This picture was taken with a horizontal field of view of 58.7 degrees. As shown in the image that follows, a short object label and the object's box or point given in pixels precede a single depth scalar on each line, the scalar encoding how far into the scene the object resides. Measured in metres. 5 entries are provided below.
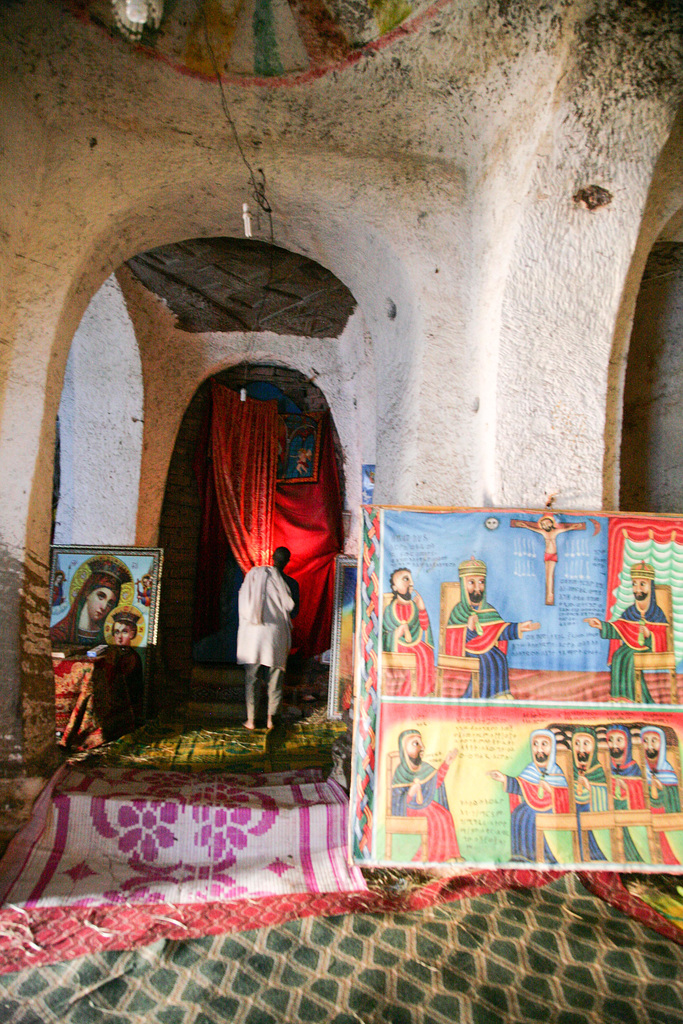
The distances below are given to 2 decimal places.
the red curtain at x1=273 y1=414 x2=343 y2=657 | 5.80
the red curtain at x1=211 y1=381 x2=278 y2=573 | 5.71
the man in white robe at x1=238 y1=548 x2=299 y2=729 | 4.52
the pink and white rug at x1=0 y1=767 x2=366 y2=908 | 2.22
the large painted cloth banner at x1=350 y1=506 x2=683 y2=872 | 2.09
